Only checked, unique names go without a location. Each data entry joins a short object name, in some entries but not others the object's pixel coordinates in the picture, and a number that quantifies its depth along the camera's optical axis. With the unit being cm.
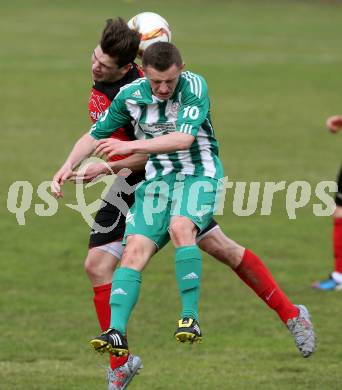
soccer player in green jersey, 1716
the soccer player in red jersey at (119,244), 1831
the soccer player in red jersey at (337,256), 2906
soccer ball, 1887
